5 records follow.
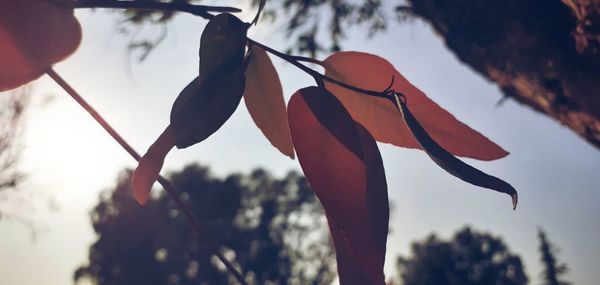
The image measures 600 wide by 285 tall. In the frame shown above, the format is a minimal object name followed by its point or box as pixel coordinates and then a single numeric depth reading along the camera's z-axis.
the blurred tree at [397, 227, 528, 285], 12.24
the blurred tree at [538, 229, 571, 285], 14.64
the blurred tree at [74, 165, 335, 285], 10.55
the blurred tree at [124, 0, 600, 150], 0.66
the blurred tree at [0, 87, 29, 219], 5.50
